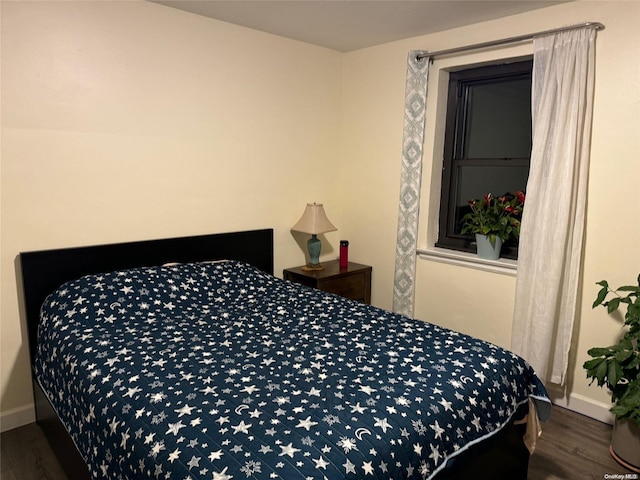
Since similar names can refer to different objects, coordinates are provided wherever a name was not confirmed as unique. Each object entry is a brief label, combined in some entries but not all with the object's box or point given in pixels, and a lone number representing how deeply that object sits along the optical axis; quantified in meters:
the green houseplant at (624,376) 2.06
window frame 3.02
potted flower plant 2.93
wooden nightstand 3.27
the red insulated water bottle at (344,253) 3.53
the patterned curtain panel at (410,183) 3.14
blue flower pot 2.96
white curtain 2.45
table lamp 3.33
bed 1.32
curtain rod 2.37
